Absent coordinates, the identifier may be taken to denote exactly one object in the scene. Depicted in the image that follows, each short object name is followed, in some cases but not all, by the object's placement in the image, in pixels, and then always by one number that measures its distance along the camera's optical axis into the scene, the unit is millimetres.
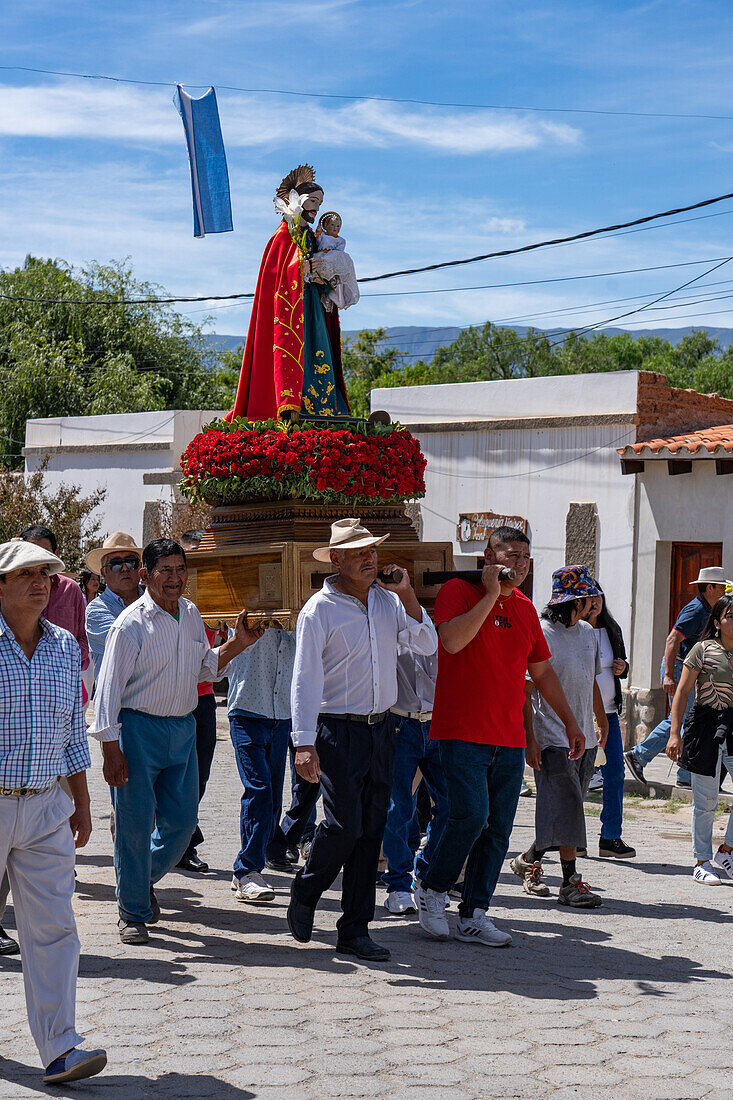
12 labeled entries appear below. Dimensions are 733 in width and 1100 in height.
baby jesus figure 7578
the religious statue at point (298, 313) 7504
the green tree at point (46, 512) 20891
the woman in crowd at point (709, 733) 8516
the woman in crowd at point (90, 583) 11328
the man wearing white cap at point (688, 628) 10797
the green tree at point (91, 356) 35938
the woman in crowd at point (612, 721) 8906
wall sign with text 18266
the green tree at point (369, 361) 50781
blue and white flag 12023
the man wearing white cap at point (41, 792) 4570
